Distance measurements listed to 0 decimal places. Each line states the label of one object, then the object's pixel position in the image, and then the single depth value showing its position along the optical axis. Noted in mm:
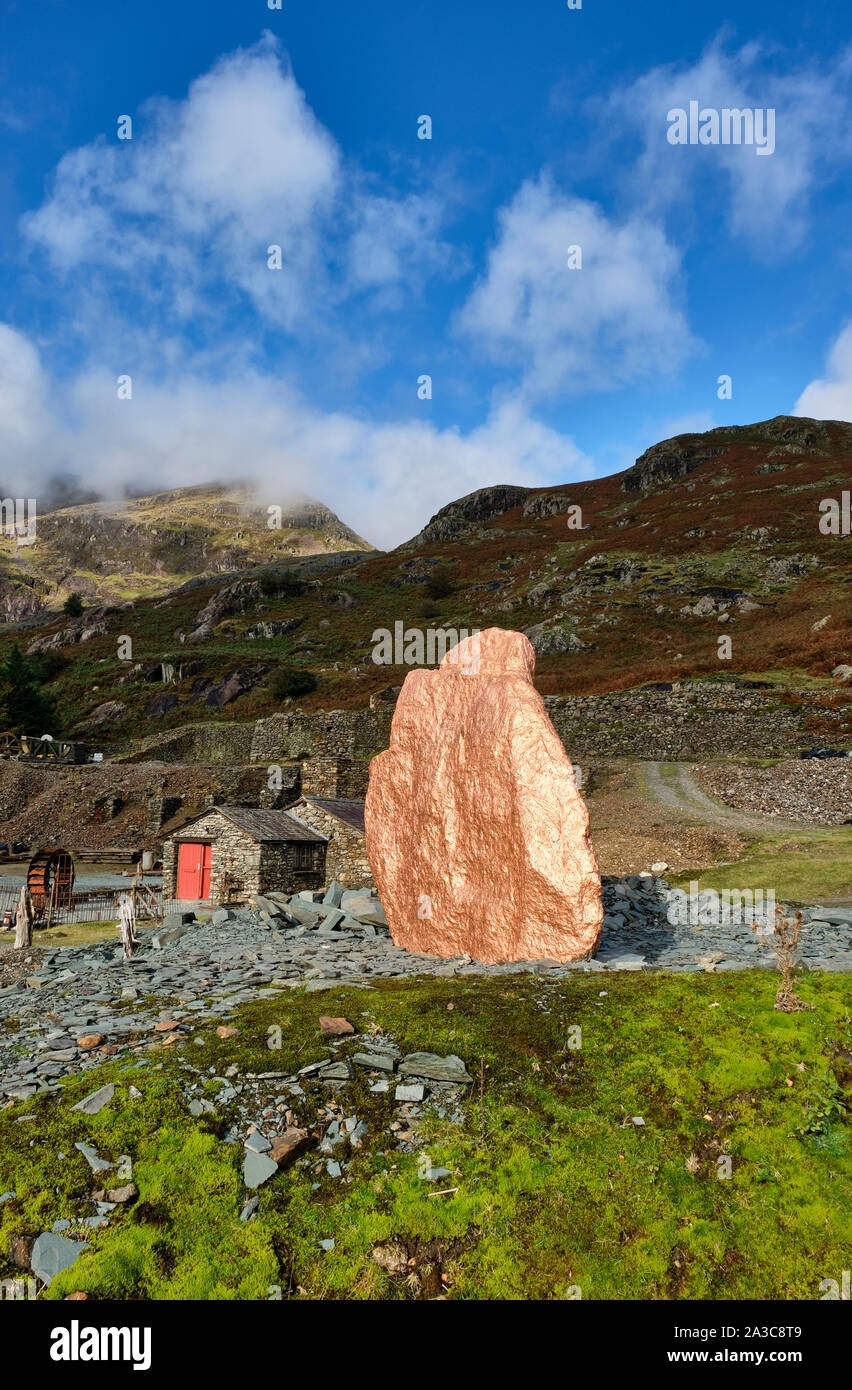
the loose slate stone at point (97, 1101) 7826
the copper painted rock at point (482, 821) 12977
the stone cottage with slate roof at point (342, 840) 27016
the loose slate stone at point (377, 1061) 8727
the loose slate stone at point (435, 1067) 8492
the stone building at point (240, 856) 25219
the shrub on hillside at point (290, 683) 70312
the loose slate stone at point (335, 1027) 9598
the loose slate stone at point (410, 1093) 8156
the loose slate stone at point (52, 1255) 5848
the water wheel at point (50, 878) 26047
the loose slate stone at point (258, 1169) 6946
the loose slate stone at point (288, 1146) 7191
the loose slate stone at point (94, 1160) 6977
